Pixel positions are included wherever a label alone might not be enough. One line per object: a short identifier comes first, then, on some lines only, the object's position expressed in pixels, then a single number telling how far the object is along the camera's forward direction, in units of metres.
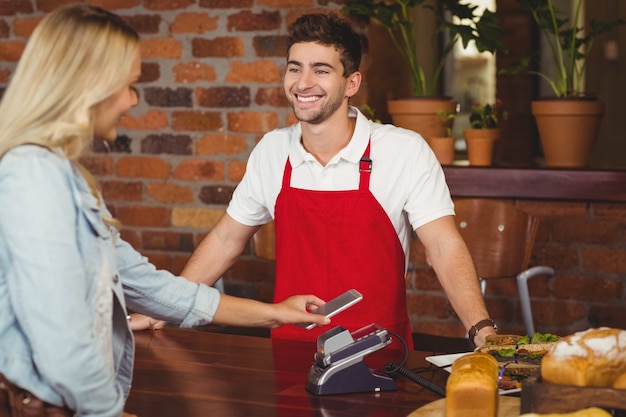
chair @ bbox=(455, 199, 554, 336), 4.10
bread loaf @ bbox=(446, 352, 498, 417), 2.90
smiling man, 3.88
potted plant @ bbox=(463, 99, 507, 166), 4.68
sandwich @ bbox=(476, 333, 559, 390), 3.17
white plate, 3.30
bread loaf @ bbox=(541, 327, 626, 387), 2.80
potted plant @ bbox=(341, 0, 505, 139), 4.57
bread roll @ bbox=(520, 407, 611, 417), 2.67
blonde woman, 2.70
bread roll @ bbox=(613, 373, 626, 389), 2.78
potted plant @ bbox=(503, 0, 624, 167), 4.59
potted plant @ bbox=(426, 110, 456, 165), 4.67
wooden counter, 3.10
